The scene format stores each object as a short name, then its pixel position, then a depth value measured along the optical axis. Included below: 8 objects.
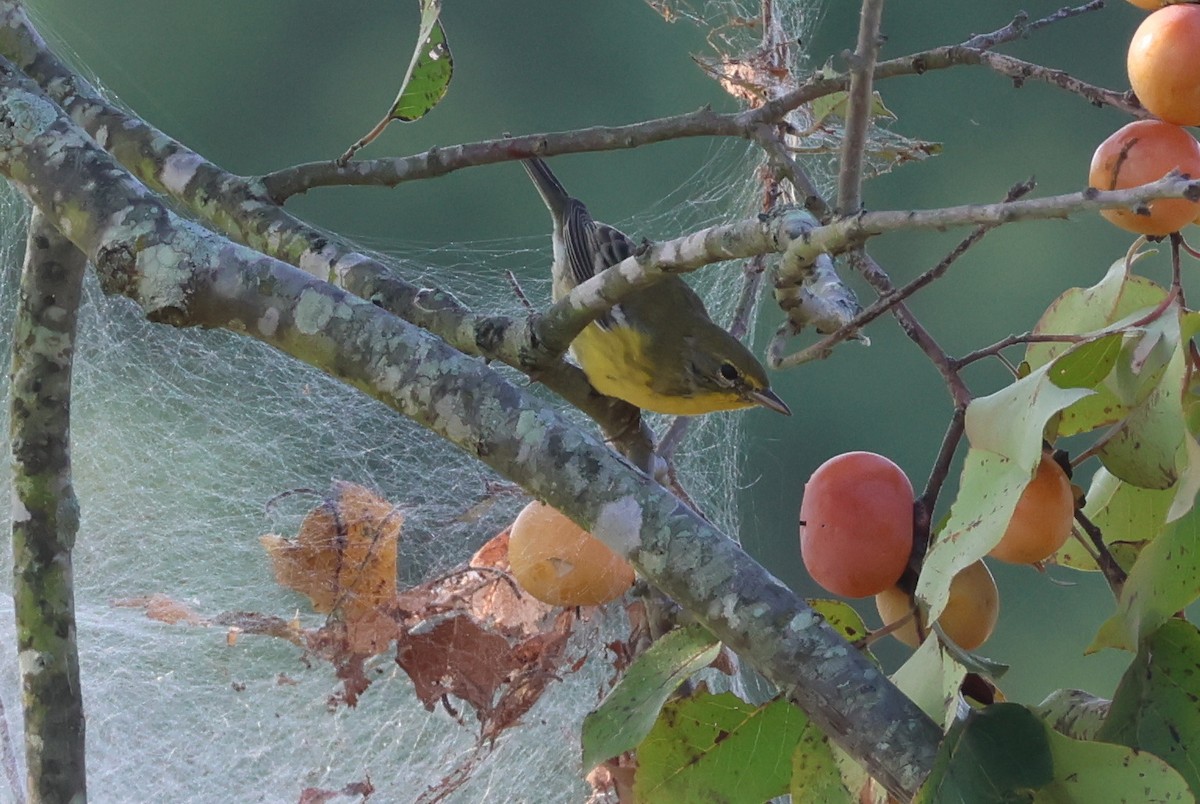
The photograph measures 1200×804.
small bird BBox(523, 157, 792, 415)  4.10
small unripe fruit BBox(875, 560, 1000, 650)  3.91
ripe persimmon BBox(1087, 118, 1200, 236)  3.90
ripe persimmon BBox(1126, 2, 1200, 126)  3.90
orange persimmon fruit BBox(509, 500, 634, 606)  3.97
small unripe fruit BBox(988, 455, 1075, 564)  3.89
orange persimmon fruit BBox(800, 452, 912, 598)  3.92
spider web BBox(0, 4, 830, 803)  4.20
